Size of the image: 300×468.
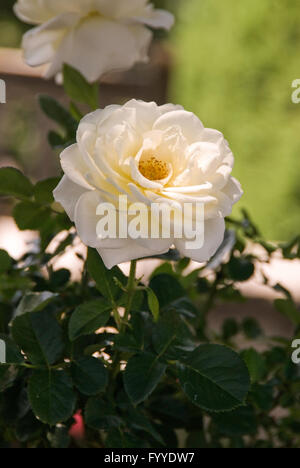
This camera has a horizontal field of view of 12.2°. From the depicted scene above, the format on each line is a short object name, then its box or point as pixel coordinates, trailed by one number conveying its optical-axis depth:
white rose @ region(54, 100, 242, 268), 0.67
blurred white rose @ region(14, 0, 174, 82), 0.81
